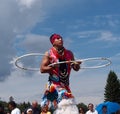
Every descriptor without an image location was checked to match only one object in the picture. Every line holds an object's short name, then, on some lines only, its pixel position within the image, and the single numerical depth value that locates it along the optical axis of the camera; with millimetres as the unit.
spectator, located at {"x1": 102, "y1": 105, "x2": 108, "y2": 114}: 8596
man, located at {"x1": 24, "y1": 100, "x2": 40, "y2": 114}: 8873
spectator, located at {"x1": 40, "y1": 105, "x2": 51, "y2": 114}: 5351
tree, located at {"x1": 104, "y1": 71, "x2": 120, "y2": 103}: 54528
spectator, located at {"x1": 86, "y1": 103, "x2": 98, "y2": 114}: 9712
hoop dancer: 5120
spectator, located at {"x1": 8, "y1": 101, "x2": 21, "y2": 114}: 8692
